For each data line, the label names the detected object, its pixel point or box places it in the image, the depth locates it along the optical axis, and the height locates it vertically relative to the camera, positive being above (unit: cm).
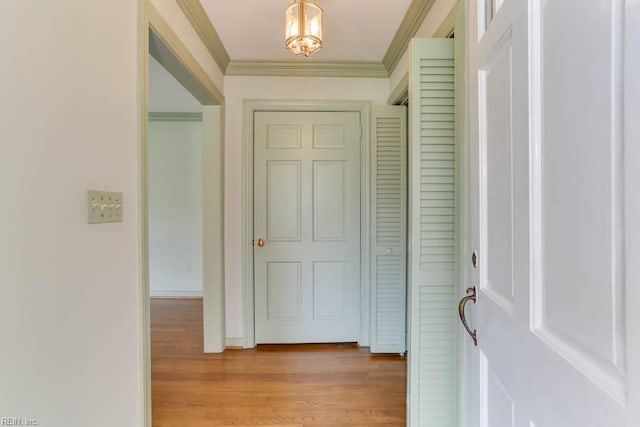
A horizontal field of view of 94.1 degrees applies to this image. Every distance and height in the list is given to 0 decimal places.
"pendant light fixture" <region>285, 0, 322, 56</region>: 151 +95
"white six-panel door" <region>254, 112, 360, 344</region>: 268 -14
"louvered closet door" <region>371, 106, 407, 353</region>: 255 -12
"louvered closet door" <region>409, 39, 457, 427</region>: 140 -10
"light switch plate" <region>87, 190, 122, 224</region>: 106 +2
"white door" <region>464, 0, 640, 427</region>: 43 -2
